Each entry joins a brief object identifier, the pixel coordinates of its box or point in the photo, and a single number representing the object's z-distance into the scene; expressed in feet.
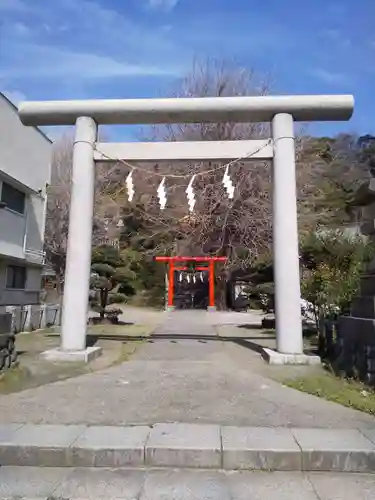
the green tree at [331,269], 33.71
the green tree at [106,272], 52.85
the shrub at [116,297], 69.76
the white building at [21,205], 42.91
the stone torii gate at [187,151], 26.12
